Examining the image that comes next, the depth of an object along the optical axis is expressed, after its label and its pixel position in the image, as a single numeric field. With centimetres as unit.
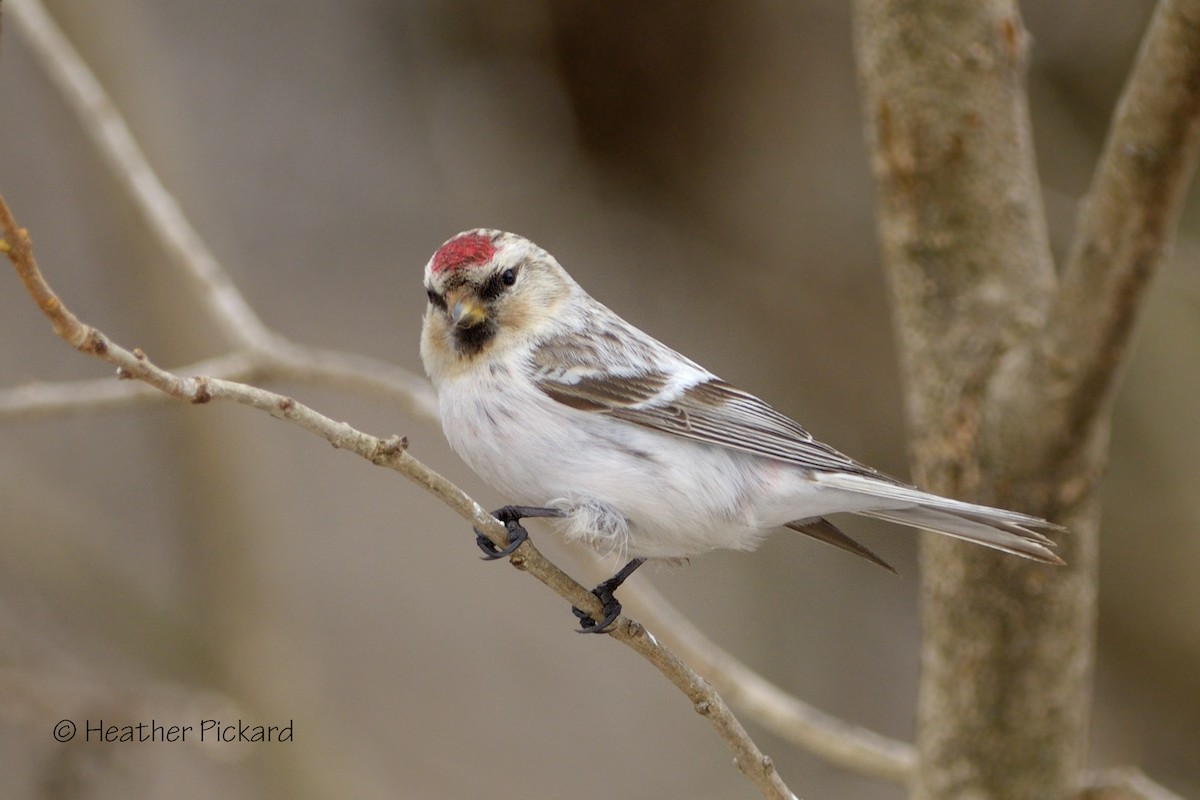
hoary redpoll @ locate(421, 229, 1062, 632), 477
